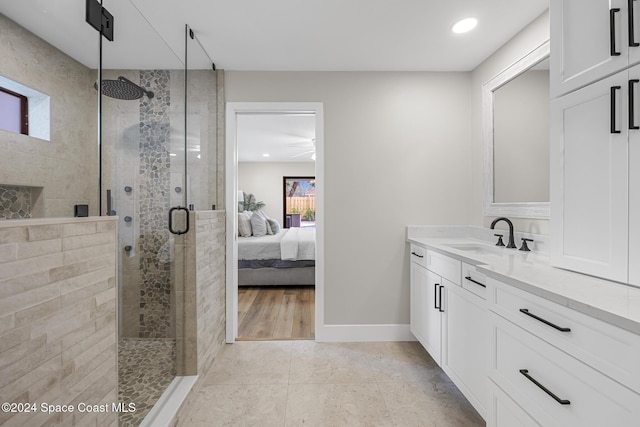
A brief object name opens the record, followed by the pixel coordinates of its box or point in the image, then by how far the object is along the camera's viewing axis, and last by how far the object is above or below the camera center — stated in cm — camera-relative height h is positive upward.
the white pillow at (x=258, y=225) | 519 -22
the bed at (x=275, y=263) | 437 -75
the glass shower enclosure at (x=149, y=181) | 132 +18
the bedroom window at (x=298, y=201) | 830 +34
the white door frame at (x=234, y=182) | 270 +25
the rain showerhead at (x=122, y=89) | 124 +58
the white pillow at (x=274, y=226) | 558 -25
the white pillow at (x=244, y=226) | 499 -22
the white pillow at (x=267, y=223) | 546 -20
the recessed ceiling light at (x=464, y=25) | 199 +132
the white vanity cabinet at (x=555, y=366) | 76 -49
